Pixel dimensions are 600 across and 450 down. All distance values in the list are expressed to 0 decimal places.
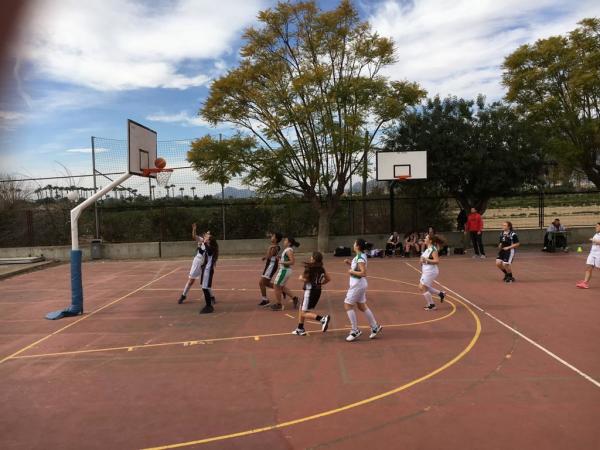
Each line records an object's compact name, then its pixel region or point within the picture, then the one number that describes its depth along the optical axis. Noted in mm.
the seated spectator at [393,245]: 21359
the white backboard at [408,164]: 21750
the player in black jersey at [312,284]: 8680
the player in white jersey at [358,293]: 8281
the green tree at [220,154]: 20641
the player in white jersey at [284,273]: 10602
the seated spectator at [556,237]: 21234
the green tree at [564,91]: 22984
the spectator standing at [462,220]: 23281
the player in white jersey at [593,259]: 12242
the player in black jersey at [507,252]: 13641
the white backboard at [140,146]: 11727
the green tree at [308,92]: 20016
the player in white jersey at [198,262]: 11088
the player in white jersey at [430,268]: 10680
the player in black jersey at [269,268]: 11336
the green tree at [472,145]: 22312
